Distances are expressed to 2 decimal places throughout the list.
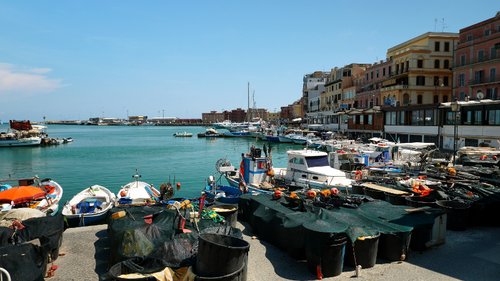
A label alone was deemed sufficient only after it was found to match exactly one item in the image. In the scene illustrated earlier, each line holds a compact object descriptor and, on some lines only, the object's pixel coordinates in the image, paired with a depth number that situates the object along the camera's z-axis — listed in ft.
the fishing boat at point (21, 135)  246.27
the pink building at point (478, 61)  153.58
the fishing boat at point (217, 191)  64.13
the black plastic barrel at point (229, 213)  41.25
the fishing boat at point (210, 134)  373.61
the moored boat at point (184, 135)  399.01
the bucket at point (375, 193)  52.49
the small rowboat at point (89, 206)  55.11
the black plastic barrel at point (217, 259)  25.38
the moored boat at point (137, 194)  60.08
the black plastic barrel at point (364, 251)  31.24
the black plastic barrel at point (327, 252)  29.63
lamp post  73.41
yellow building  196.65
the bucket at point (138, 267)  24.29
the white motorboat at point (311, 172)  65.67
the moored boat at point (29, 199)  53.01
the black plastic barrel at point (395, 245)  32.94
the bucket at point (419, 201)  43.14
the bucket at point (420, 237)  35.27
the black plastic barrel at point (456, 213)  41.68
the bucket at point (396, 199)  48.42
